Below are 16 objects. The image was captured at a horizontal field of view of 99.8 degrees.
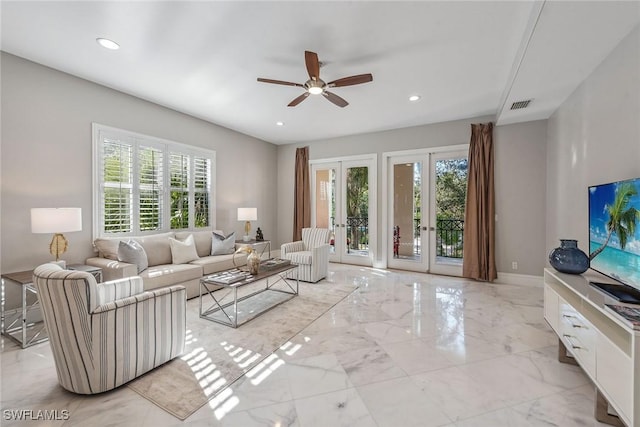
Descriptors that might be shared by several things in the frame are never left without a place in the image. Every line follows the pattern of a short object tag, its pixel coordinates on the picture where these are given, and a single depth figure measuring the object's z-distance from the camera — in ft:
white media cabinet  4.21
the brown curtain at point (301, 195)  20.93
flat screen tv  5.77
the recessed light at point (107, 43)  8.45
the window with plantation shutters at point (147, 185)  11.93
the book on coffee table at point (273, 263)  11.75
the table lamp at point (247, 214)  17.33
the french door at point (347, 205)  18.91
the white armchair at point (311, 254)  14.71
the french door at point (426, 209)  16.25
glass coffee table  9.83
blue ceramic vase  7.51
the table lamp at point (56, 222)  8.36
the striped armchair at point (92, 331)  5.57
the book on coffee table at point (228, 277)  9.71
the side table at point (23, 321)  8.15
